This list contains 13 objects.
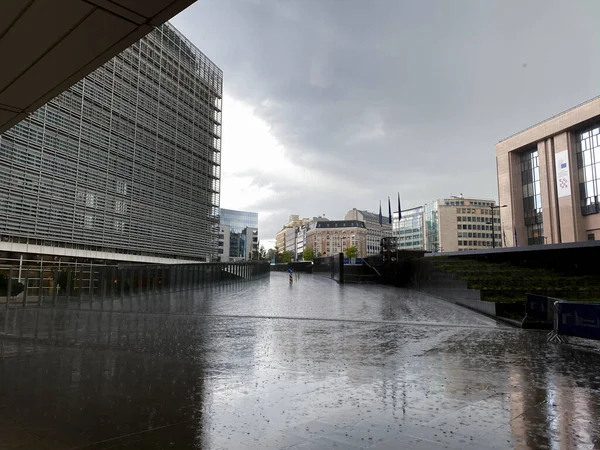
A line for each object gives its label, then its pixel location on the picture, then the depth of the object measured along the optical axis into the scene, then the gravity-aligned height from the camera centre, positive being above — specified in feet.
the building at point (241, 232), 494.18 +46.37
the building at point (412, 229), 495.41 +49.55
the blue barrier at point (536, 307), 41.88 -3.66
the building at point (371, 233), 608.39 +54.34
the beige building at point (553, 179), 188.55 +45.46
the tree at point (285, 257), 605.31 +18.60
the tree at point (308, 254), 517.76 +19.04
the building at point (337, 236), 599.98 +49.01
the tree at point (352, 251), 458.91 +20.72
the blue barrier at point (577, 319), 33.53 -3.94
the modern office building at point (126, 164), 114.93 +35.52
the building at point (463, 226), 426.10 +44.95
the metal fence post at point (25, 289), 64.18 -2.95
